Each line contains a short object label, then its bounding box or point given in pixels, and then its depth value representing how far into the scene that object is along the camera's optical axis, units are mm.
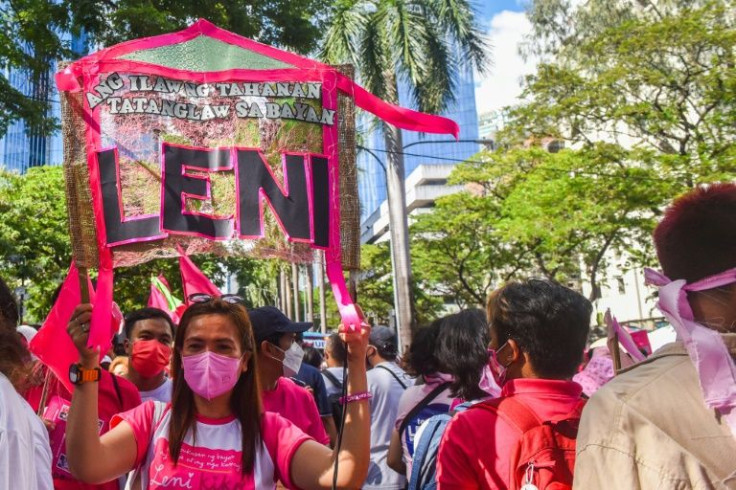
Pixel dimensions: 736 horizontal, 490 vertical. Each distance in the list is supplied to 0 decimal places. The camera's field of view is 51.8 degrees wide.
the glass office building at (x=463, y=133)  19891
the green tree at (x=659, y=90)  17031
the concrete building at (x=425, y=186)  71812
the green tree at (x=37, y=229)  19781
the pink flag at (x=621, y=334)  2494
